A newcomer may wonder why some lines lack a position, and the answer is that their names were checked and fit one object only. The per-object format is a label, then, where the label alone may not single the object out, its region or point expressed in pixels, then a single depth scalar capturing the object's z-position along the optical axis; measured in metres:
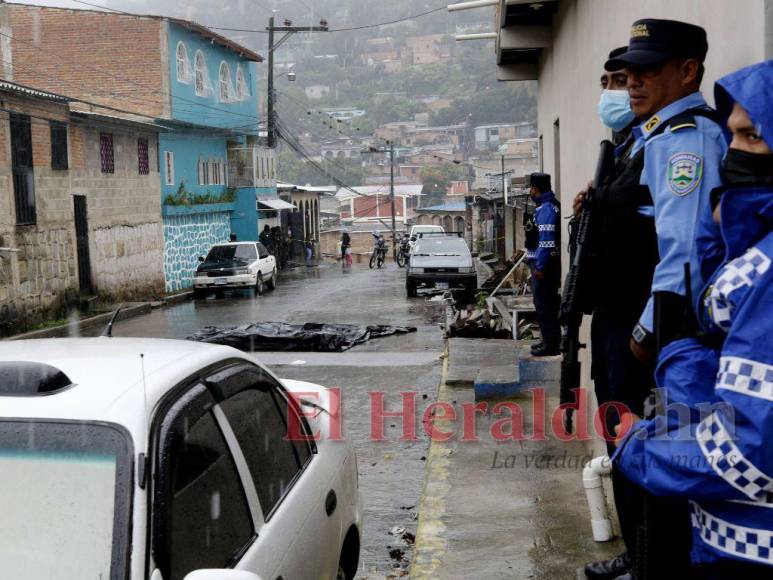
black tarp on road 14.45
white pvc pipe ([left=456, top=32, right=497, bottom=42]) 15.35
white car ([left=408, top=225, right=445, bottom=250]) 42.54
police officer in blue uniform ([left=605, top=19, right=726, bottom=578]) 2.68
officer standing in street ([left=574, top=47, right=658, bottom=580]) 3.41
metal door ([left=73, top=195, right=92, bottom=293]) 25.19
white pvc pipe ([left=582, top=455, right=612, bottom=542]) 4.79
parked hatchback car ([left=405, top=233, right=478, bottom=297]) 23.80
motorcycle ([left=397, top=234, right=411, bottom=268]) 42.06
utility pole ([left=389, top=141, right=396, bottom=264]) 53.44
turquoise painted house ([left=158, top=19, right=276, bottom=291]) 33.31
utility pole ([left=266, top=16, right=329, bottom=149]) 40.97
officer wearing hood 2.02
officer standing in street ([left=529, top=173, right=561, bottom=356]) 9.19
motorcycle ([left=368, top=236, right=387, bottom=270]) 43.84
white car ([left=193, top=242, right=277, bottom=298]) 27.14
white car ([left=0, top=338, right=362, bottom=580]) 2.49
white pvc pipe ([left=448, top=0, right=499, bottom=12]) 13.15
